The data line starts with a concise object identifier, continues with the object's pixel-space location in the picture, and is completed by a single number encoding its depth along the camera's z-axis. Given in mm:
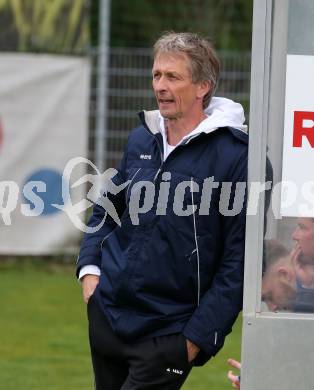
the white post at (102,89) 22781
